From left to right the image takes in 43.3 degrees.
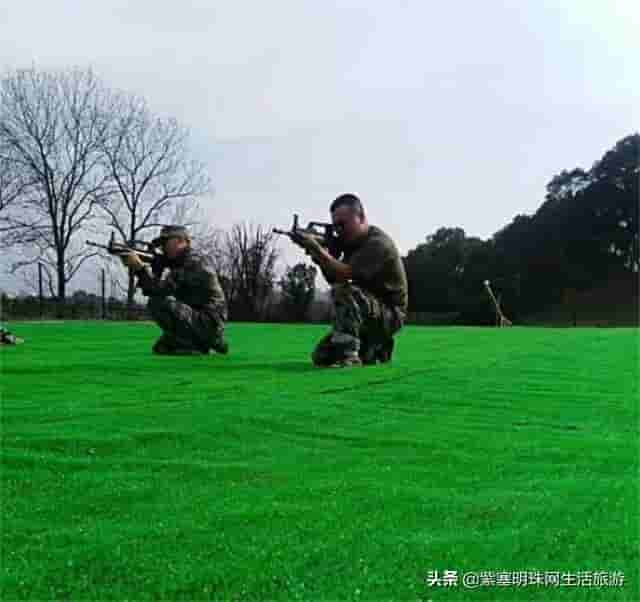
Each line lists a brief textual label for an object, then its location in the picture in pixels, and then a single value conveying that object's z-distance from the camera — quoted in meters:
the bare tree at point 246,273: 43.31
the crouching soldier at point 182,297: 10.48
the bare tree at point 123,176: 38.16
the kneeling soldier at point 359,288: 8.94
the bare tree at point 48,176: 34.78
